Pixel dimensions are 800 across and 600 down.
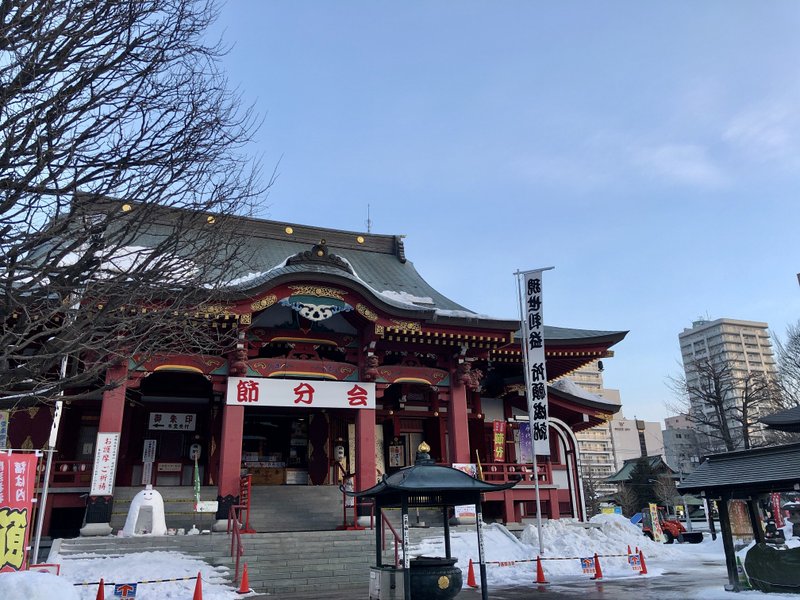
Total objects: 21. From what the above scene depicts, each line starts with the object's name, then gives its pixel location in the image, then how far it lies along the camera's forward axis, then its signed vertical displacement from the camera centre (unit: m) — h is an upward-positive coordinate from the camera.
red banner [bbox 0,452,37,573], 10.93 -0.05
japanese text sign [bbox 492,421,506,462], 21.56 +1.82
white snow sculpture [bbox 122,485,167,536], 14.36 -0.37
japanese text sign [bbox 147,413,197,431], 20.45 +2.59
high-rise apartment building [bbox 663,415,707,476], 69.05 +8.25
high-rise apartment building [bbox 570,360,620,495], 102.00 +6.80
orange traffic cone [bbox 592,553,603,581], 14.64 -1.85
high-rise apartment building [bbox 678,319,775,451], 121.44 +29.04
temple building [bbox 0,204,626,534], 17.16 +3.12
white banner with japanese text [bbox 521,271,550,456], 17.36 +3.91
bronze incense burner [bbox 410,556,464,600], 9.45 -1.32
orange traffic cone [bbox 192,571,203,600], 10.73 -1.56
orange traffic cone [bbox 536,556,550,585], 13.85 -1.83
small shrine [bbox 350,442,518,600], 9.47 -0.05
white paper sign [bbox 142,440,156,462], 20.05 +1.58
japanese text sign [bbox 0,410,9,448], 15.84 +1.91
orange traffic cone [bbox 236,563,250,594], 12.00 -1.68
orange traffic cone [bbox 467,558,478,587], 13.41 -1.79
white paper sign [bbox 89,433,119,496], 15.39 +0.93
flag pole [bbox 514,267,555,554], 16.14 +3.57
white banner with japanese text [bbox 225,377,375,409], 17.27 +2.98
